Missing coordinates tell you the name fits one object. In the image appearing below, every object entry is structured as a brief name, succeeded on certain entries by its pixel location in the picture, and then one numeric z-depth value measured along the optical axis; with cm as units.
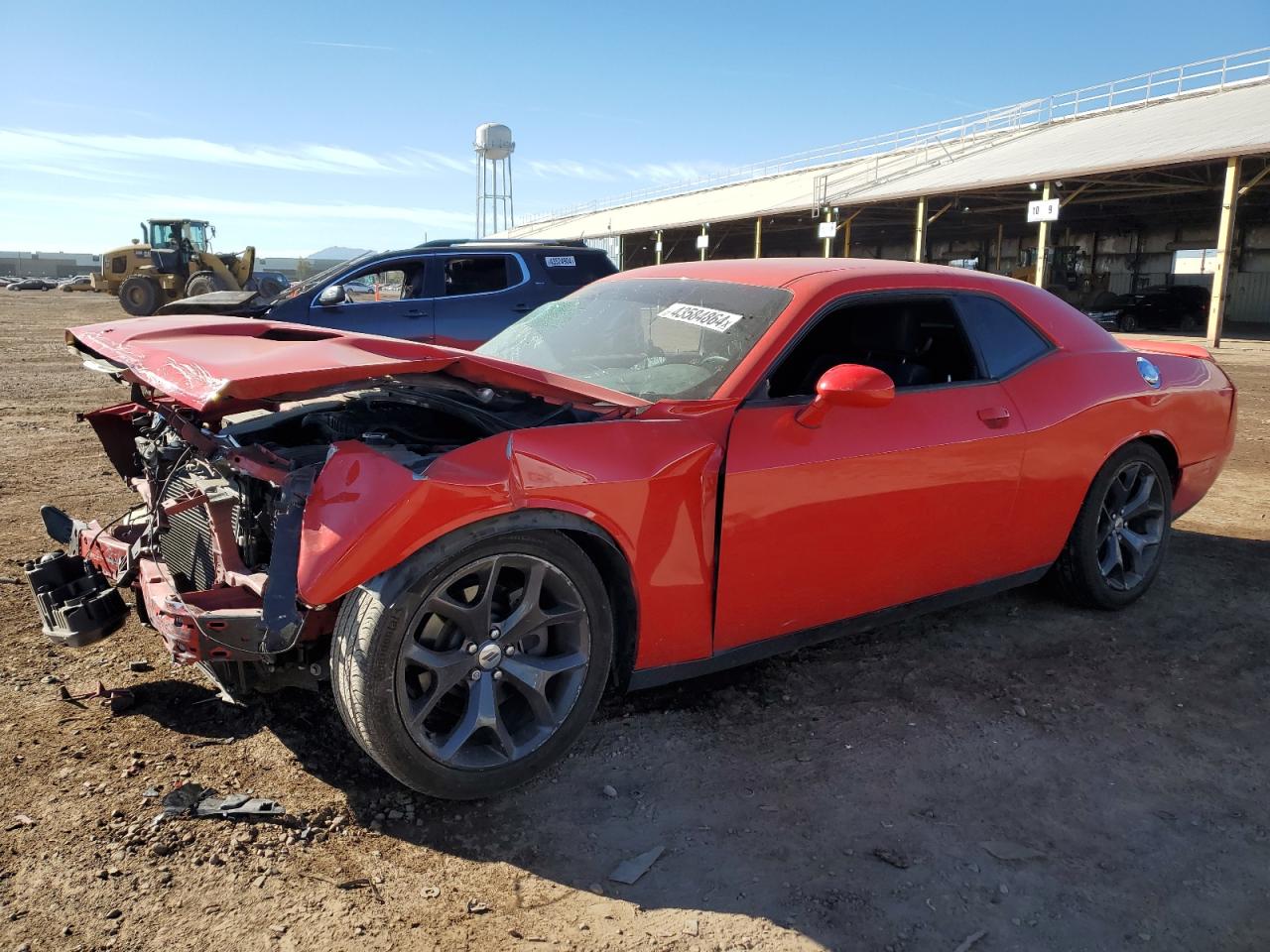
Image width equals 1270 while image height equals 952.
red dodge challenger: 247
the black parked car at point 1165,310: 2880
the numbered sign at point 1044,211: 2139
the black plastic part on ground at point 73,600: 293
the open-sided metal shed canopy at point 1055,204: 2180
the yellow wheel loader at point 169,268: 2477
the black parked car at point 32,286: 5413
